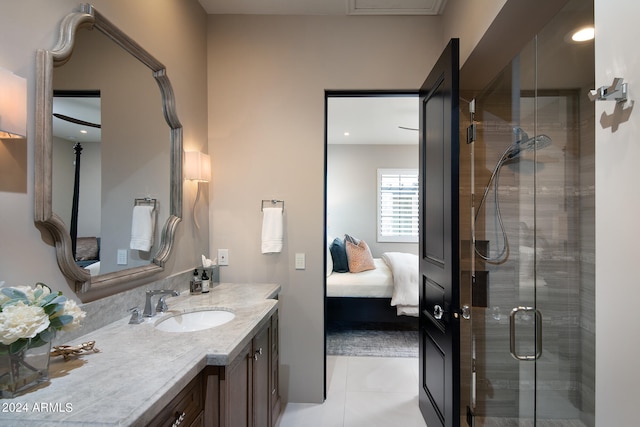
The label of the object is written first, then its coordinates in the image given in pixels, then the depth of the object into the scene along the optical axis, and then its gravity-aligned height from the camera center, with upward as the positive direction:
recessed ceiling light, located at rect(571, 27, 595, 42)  1.53 +0.89
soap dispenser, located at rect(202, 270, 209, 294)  2.12 -0.44
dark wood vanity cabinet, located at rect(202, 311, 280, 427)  1.27 -0.79
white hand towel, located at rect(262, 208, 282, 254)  2.39 -0.12
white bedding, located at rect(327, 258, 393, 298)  3.83 -0.83
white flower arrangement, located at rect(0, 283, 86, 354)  0.80 -0.27
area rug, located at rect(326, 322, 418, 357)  3.38 -1.40
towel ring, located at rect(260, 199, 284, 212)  2.48 +0.10
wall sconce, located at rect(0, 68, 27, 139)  0.94 +0.32
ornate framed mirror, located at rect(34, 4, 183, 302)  1.18 +0.27
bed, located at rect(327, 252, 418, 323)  3.81 -0.94
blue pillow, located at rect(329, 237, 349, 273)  4.33 -0.56
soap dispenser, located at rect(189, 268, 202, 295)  2.09 -0.46
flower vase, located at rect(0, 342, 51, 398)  0.87 -0.43
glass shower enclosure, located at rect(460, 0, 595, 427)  1.66 -0.11
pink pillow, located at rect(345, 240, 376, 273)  4.31 -0.57
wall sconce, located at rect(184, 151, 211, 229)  2.16 +0.32
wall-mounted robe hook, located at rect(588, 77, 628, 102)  0.82 +0.32
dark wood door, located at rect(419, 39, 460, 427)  1.65 -0.16
